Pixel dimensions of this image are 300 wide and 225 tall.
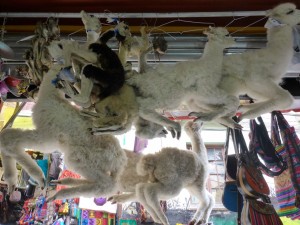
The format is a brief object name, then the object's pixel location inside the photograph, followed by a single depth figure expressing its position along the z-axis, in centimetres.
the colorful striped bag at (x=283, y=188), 151
